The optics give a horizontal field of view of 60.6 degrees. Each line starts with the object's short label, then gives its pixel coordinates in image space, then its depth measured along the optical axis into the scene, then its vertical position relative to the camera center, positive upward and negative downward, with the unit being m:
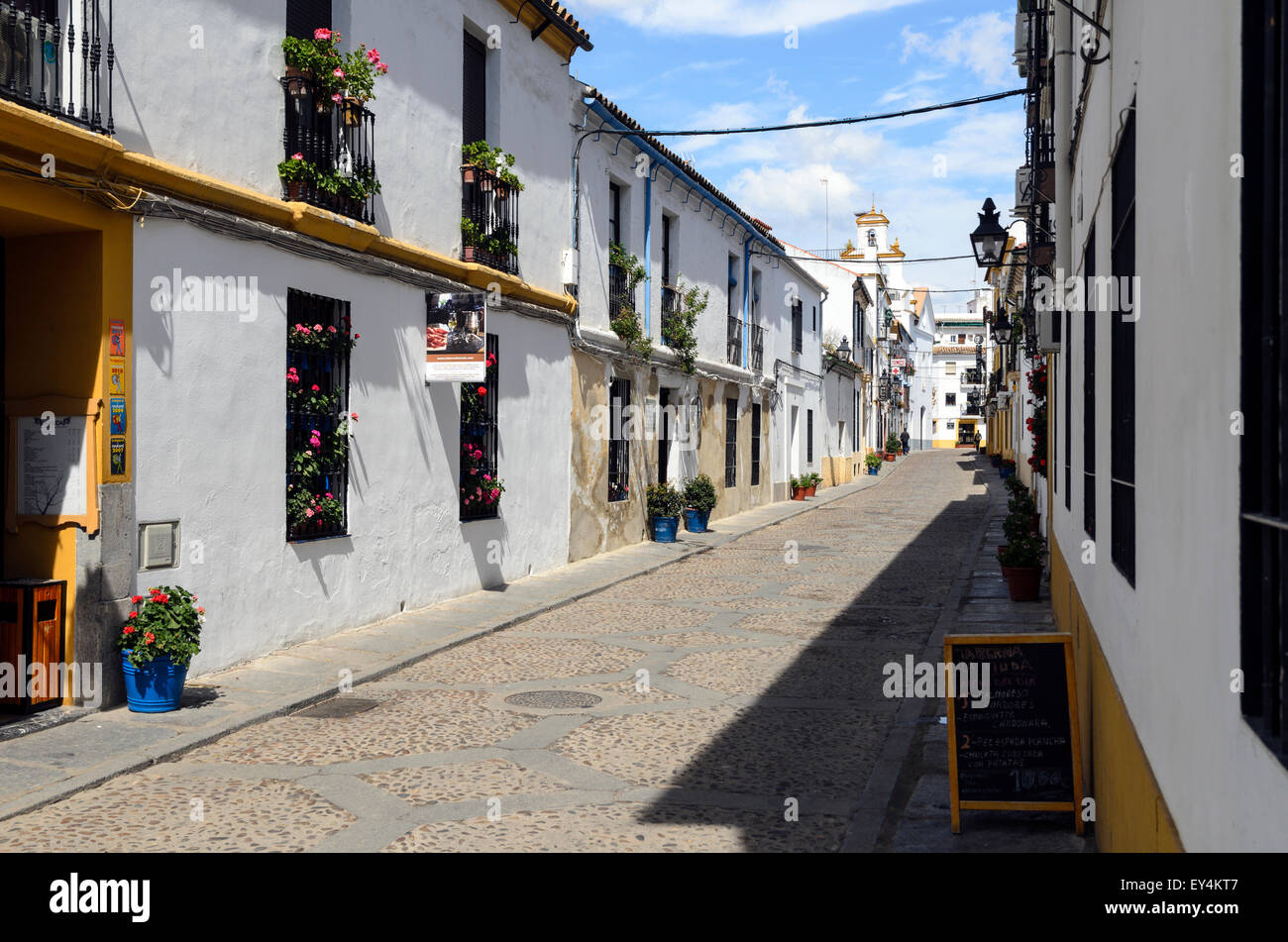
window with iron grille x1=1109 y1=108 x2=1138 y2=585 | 4.21 +0.29
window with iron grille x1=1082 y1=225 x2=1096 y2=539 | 6.00 +0.26
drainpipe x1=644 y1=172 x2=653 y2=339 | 18.97 +3.56
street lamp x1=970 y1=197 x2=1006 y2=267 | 12.21 +2.44
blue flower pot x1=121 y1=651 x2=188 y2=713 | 7.34 -1.54
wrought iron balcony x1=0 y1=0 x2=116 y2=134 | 6.79 +2.54
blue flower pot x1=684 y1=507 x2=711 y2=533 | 21.12 -1.25
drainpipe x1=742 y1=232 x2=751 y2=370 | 26.23 +3.72
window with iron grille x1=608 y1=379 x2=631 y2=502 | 17.98 +0.14
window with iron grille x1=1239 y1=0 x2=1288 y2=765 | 1.94 +0.13
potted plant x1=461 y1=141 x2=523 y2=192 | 12.58 +3.34
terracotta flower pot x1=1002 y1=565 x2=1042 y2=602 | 12.39 -1.44
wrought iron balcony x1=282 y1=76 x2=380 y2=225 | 9.49 +2.77
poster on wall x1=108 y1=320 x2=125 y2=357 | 7.47 +0.80
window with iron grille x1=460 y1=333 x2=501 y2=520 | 12.78 +0.15
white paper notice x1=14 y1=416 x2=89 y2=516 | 7.42 -0.07
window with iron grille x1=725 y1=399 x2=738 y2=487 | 25.08 +0.28
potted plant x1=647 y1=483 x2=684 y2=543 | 19.11 -0.98
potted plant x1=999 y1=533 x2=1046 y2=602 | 12.40 -1.30
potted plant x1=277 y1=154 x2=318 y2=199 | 9.34 +2.40
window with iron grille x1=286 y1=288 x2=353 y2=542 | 9.63 +0.36
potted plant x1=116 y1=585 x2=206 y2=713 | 7.27 -1.30
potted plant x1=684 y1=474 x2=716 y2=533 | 21.05 -0.92
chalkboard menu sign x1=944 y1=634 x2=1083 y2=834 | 5.42 -1.35
